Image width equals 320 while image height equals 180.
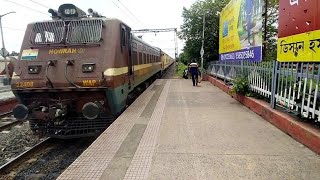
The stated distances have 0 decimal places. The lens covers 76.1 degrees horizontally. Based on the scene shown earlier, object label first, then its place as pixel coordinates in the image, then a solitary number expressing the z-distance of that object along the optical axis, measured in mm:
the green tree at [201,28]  15880
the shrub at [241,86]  6202
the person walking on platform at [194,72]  10766
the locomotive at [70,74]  4694
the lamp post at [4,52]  14486
